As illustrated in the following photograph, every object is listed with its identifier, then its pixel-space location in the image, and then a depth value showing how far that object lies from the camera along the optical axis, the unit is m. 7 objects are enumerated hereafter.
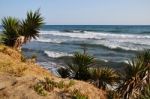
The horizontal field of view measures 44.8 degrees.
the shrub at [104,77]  5.83
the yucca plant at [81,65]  6.13
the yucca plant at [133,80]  5.35
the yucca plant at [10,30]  8.04
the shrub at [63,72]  6.32
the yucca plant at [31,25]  8.11
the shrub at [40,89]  4.52
